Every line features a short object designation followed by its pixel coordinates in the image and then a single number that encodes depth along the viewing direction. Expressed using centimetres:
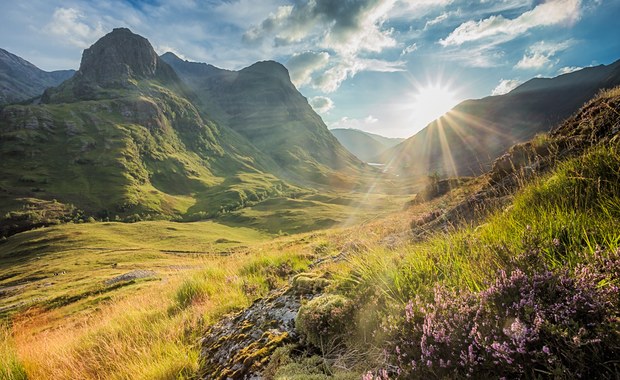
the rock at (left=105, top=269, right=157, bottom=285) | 4388
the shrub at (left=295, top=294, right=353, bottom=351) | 361
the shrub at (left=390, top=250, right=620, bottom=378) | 175
